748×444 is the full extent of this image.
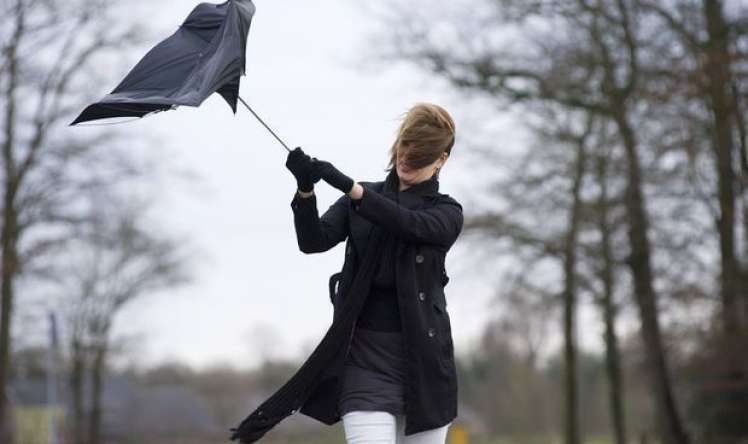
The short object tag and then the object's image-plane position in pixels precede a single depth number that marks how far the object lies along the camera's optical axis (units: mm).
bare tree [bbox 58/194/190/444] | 43031
